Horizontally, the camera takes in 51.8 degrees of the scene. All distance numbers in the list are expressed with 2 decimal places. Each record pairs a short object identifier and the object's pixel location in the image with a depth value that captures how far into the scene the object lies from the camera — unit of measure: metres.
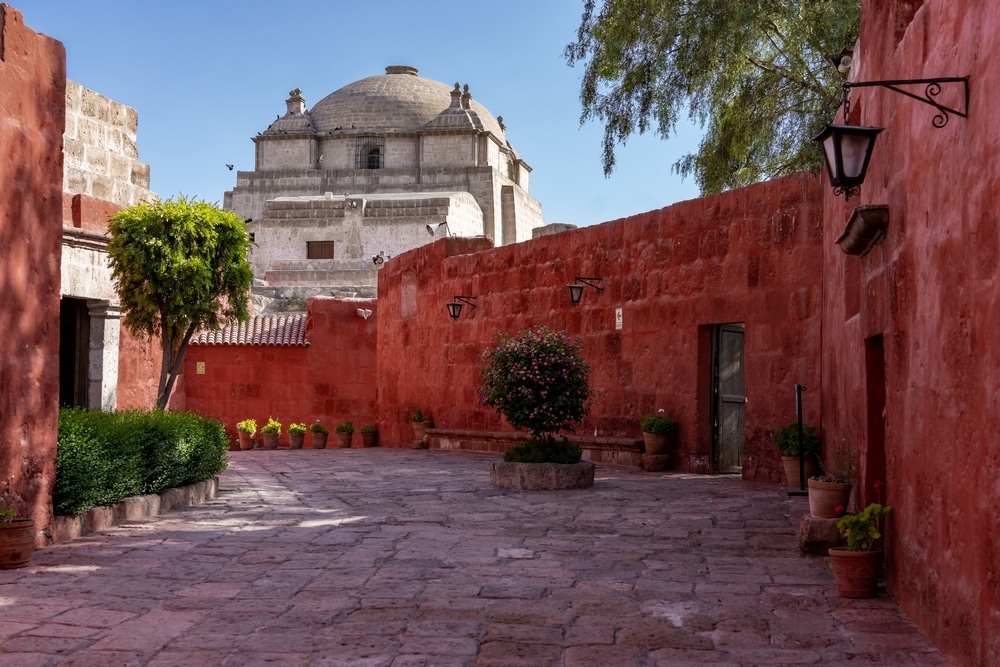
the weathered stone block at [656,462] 11.95
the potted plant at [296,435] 19.31
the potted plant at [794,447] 9.74
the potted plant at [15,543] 5.88
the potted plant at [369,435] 19.27
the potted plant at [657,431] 11.88
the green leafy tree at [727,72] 14.20
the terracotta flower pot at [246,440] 19.48
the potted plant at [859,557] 5.27
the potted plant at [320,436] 19.39
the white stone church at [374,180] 36.59
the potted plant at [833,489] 6.32
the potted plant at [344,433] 19.42
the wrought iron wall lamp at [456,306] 16.42
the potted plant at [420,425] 17.44
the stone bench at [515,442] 12.70
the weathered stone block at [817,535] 6.25
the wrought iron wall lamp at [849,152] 5.11
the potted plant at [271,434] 19.31
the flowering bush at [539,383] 10.39
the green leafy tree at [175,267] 11.26
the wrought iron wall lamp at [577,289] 13.61
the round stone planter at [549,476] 10.29
